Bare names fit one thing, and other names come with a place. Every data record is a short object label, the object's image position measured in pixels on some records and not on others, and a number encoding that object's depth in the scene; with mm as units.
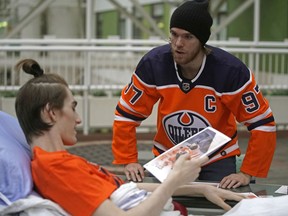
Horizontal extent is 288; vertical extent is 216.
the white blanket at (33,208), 2086
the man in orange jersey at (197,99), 3041
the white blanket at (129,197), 2186
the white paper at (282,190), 2739
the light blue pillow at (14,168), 2145
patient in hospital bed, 2098
